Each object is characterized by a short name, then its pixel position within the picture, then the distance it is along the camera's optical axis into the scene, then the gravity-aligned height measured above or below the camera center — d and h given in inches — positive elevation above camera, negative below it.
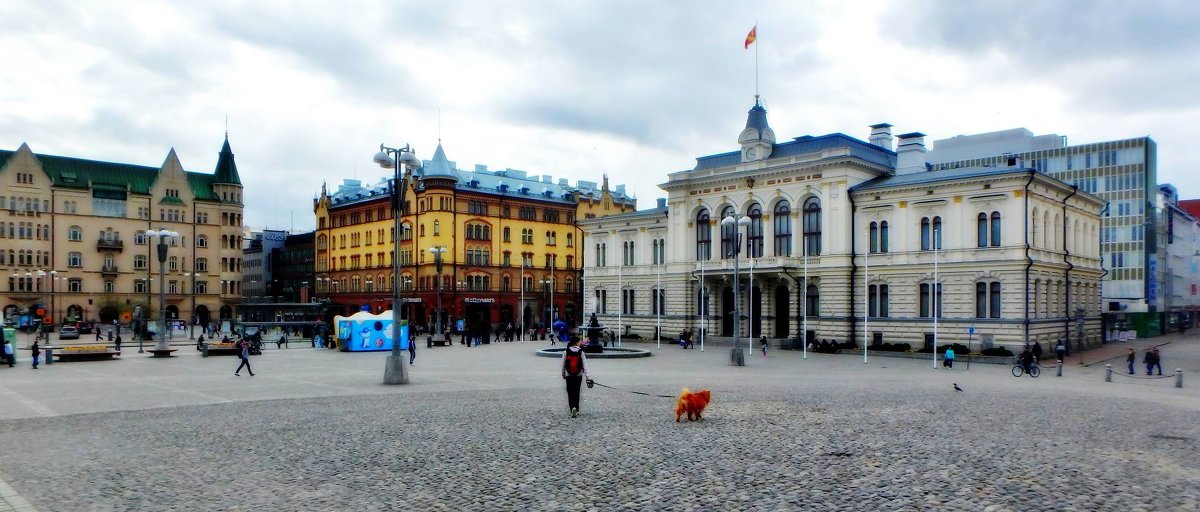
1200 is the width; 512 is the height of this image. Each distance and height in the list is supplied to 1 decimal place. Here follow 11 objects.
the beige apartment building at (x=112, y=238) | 3737.7 +149.7
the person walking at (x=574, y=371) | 802.8 -96.0
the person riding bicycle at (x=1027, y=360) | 1463.1 -154.7
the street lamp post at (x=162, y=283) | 1817.9 -28.8
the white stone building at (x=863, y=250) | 1955.0 +56.2
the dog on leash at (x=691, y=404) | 768.3 -122.3
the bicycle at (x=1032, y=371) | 1456.7 -177.6
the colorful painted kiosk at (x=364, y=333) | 2096.5 -158.3
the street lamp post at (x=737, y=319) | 1615.4 -96.4
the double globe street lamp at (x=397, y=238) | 1139.3 +44.9
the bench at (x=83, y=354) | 1706.4 -172.8
